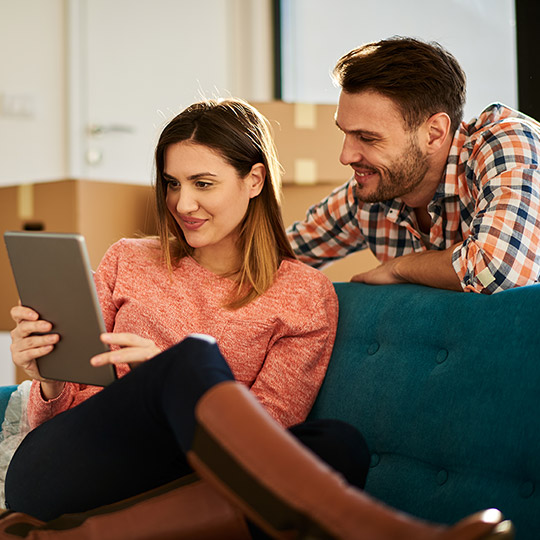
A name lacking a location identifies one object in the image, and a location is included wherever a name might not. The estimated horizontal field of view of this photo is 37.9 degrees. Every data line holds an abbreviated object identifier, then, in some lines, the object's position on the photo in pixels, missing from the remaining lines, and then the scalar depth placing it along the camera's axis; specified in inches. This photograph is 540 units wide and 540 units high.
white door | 140.4
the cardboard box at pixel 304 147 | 92.7
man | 57.4
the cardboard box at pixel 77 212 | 95.3
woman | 45.5
